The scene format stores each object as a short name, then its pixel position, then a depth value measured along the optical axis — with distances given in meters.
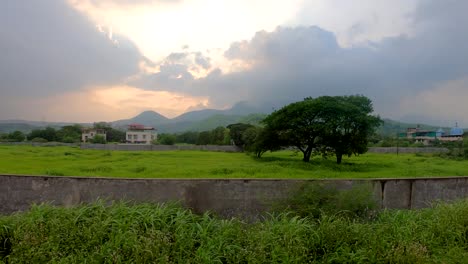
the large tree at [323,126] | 21.48
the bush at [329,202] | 6.29
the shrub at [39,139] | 52.19
